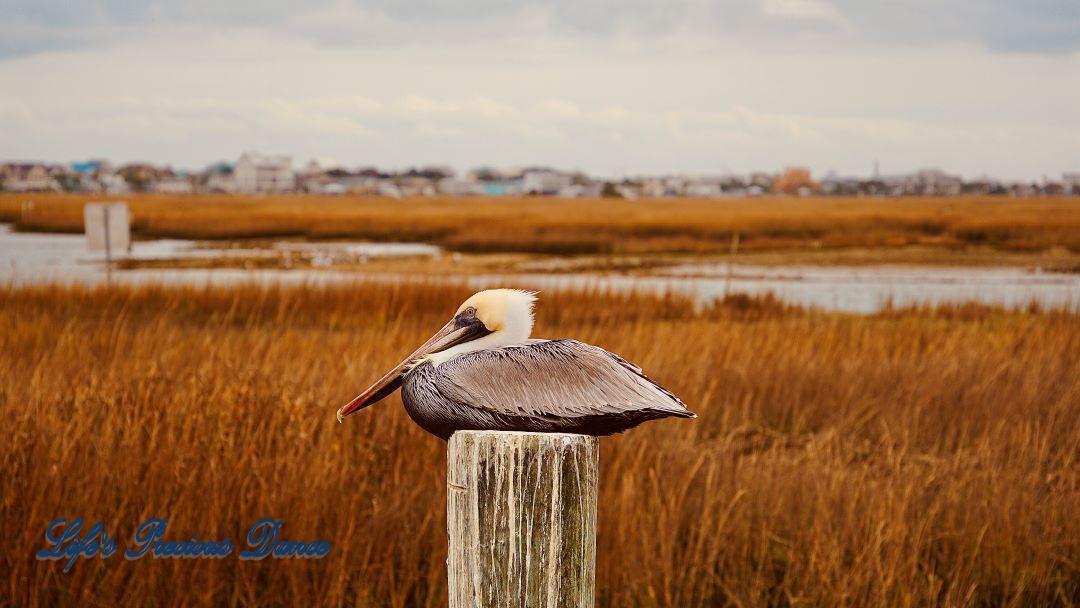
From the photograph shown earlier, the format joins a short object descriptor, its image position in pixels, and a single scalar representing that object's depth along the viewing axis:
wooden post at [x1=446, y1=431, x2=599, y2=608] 4.03
